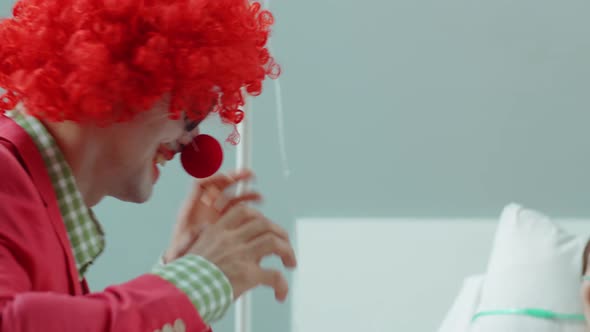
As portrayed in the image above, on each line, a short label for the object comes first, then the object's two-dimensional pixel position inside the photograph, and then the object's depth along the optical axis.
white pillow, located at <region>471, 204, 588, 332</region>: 2.79
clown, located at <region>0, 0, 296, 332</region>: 2.05
